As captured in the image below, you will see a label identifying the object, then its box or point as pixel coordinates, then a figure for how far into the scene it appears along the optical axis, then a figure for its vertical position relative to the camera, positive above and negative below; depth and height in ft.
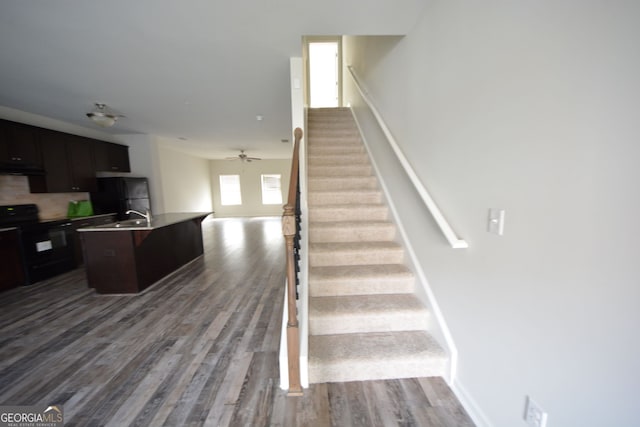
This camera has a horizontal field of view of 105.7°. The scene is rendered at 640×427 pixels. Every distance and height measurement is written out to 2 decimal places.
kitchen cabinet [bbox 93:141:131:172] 16.88 +2.73
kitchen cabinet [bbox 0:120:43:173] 11.74 +2.40
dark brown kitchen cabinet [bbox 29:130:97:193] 13.52 +1.81
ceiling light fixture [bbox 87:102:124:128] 10.52 +3.37
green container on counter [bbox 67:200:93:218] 15.35 -0.90
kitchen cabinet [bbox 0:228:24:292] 11.19 -3.05
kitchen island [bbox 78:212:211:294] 10.44 -2.72
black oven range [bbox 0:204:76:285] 11.88 -2.43
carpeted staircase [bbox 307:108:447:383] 5.50 -2.97
